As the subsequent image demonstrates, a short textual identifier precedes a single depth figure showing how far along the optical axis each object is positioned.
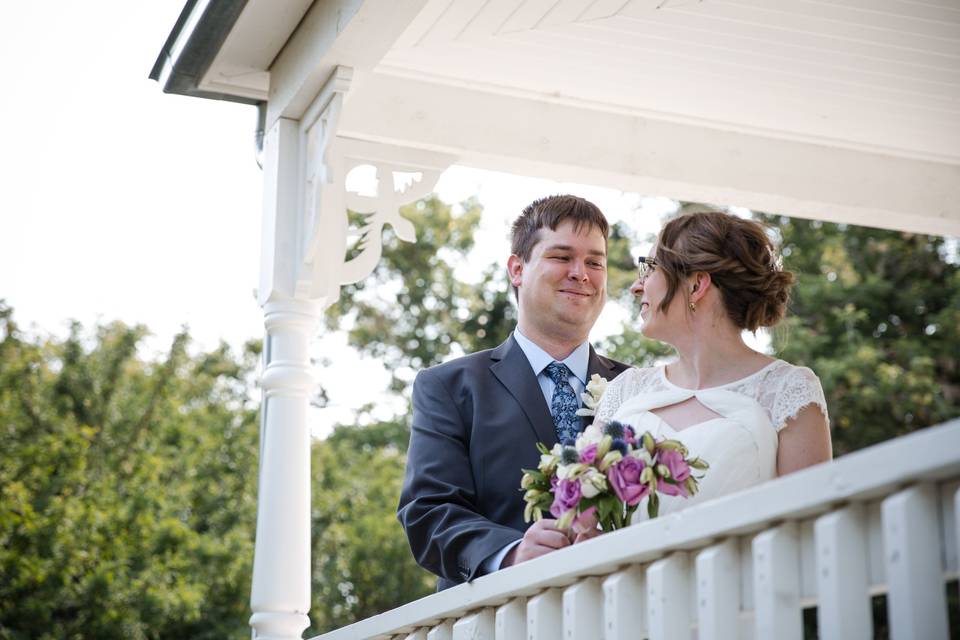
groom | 3.24
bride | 2.94
